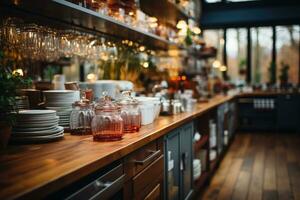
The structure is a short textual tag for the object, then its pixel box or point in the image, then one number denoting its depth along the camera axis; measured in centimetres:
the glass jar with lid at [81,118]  230
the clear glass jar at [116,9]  338
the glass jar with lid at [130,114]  245
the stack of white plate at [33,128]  201
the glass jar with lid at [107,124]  209
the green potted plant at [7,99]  176
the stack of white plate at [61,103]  244
